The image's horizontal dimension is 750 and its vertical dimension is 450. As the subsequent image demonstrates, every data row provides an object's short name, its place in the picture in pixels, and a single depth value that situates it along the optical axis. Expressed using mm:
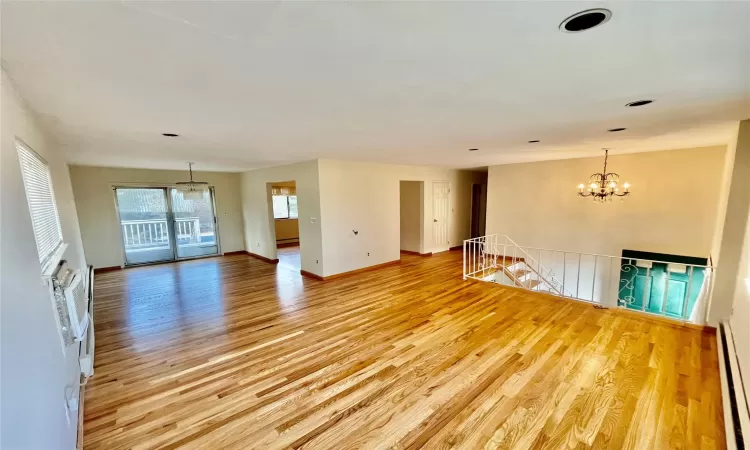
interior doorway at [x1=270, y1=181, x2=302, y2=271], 9406
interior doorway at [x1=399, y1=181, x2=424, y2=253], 7407
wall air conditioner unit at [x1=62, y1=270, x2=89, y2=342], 2053
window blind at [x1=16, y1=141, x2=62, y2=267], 1865
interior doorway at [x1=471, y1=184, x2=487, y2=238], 8992
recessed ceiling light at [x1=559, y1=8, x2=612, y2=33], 1105
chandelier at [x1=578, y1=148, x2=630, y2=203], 5265
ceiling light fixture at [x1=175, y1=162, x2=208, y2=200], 5973
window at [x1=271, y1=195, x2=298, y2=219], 9773
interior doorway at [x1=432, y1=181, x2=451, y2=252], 7574
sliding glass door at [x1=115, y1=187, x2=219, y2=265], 6996
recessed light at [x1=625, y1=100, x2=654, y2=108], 2185
